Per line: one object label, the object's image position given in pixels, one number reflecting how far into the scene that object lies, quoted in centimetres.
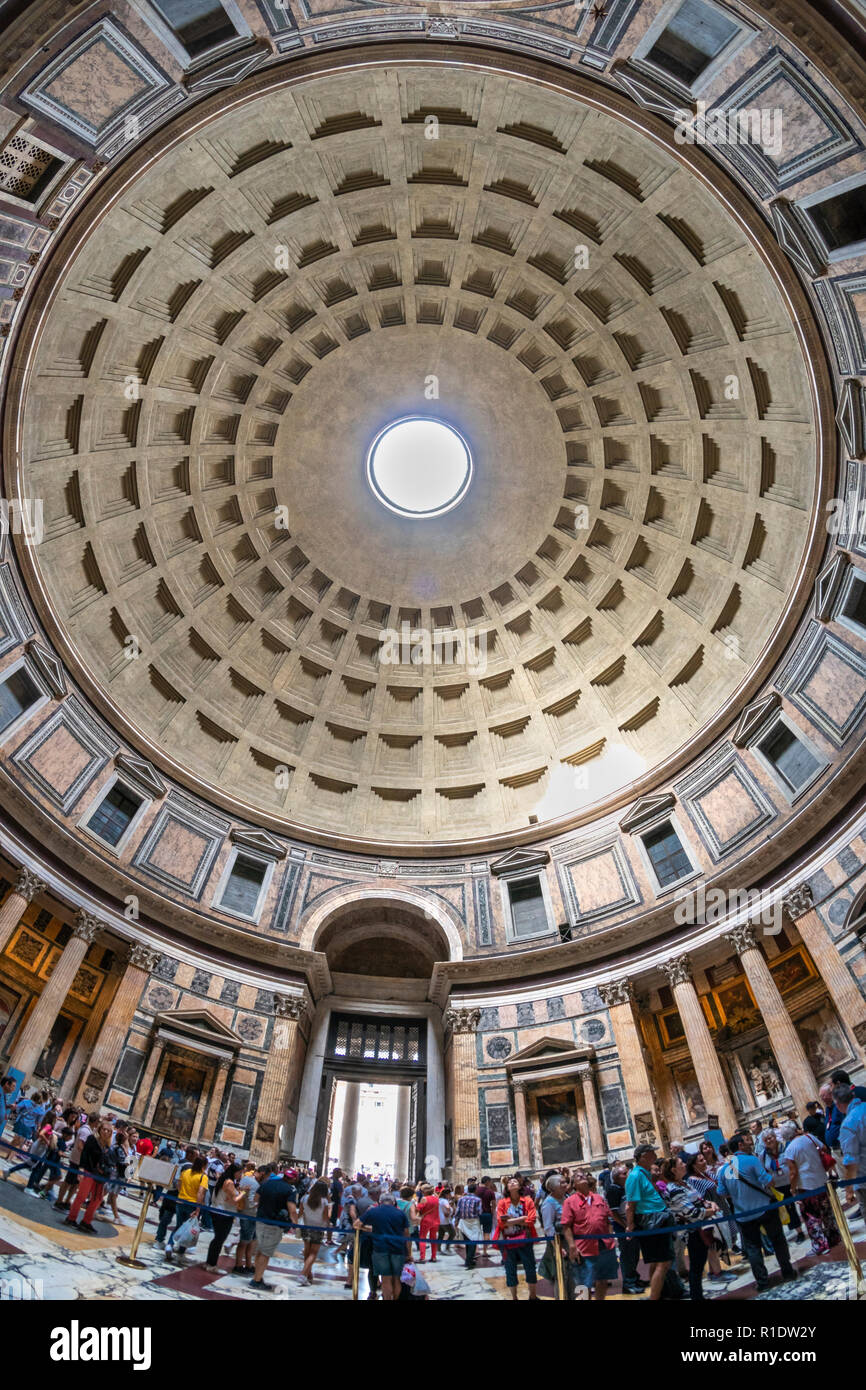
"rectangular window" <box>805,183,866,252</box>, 1631
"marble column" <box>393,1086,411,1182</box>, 3388
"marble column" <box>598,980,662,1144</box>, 2073
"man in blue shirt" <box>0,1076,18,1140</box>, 1411
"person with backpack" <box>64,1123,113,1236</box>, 1085
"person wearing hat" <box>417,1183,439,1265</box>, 1334
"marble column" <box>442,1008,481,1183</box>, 2197
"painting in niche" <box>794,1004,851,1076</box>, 1892
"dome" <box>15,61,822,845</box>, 2291
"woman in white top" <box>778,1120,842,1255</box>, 955
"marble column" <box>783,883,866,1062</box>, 1805
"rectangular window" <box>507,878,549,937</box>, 2722
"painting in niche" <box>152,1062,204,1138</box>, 2117
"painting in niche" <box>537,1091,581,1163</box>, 2166
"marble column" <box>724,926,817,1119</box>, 1881
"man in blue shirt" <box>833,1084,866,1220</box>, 915
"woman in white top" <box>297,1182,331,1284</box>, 1118
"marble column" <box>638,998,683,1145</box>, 2183
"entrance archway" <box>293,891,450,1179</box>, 2556
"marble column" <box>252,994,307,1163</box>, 2177
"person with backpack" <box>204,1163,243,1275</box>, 1059
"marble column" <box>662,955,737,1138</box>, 2008
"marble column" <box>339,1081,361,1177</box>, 4297
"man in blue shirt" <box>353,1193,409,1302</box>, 912
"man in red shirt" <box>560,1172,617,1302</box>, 916
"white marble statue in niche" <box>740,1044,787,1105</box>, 2009
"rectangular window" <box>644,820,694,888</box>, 2559
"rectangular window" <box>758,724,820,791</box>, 2295
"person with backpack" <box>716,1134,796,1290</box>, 851
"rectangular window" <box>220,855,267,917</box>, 2673
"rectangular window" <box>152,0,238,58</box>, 1533
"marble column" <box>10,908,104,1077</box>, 1961
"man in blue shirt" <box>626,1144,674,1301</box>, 868
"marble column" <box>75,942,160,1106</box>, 2034
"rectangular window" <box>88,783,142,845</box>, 2503
